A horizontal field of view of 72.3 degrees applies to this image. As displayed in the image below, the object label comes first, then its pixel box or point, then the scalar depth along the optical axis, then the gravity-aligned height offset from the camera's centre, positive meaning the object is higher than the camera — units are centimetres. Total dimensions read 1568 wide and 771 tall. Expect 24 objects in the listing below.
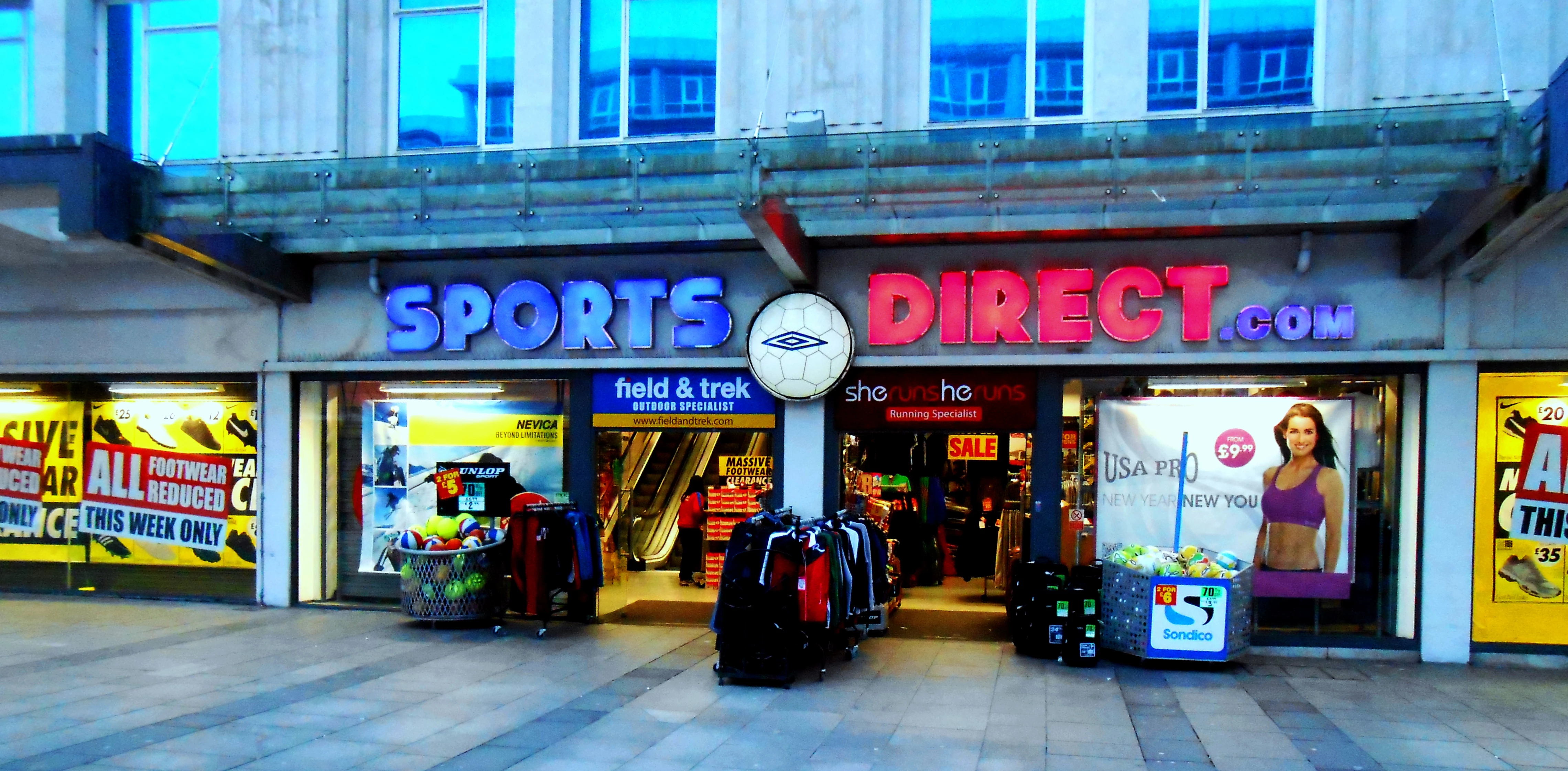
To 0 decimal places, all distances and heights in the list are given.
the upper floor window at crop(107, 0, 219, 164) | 1216 +323
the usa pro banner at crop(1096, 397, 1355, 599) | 996 -101
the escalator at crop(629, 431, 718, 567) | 1543 -178
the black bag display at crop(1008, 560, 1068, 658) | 938 -212
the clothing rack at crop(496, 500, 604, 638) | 1055 -194
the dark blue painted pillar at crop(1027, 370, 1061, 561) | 1029 -110
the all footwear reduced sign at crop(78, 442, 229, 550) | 1245 -161
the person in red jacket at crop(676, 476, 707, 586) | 1391 -208
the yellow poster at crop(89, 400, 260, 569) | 1233 -94
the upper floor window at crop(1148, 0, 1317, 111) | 1009 +307
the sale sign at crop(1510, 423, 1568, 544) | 955 -98
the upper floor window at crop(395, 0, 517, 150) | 1161 +319
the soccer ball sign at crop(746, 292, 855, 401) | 1049 +22
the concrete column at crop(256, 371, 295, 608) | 1198 -139
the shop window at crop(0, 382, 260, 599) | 1238 -153
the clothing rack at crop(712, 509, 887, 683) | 840 -183
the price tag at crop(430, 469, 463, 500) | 1198 -135
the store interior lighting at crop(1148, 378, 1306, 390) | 999 -8
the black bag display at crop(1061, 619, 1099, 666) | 923 -231
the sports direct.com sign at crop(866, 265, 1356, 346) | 973 +59
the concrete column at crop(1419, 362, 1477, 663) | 952 -120
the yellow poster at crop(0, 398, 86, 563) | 1278 -141
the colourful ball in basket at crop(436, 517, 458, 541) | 1085 -167
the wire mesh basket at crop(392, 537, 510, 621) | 1063 -219
